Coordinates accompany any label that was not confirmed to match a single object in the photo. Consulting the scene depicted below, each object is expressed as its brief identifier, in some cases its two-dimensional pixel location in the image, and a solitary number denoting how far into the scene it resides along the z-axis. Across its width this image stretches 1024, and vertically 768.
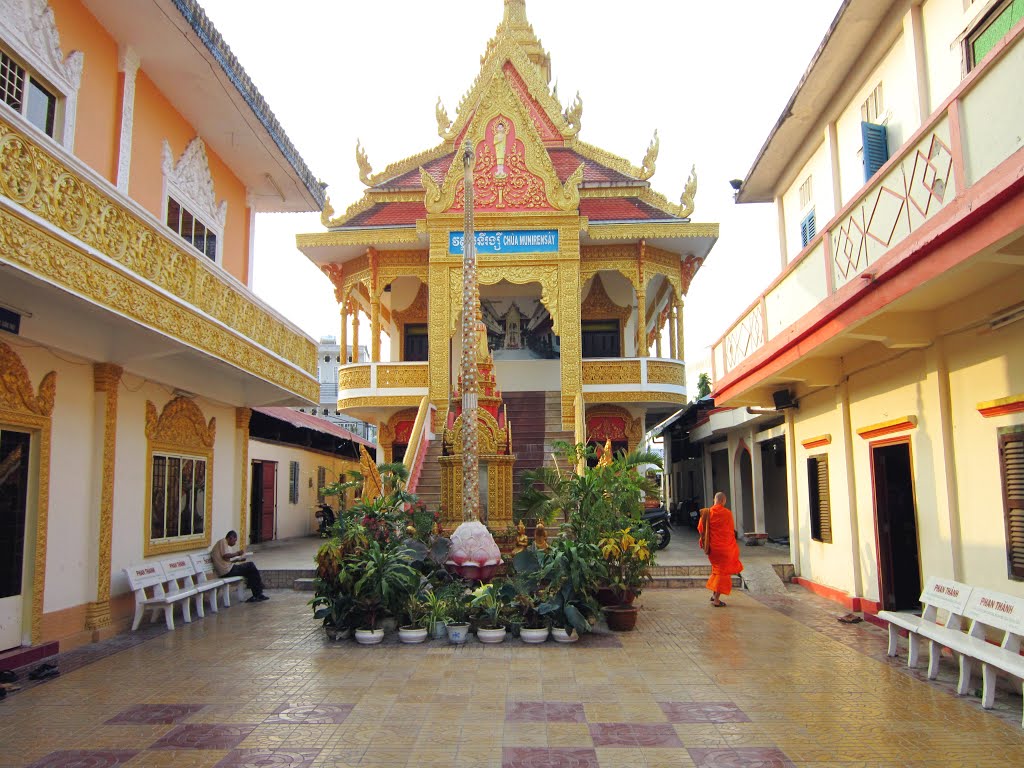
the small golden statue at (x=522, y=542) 9.13
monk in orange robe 9.07
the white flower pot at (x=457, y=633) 7.07
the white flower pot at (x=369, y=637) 7.08
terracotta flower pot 7.58
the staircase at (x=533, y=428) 13.79
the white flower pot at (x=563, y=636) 7.07
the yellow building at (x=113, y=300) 5.63
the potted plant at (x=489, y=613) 7.02
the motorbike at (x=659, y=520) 12.66
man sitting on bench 9.59
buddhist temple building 15.29
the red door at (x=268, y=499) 17.91
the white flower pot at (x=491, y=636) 7.00
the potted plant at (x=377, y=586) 7.11
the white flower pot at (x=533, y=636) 7.02
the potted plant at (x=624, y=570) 7.54
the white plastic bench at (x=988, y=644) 4.68
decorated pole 8.94
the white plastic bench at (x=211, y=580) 9.06
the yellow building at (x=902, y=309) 4.58
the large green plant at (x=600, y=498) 8.15
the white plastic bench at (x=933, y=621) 5.46
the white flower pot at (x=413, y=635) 7.07
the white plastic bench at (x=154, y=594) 7.84
